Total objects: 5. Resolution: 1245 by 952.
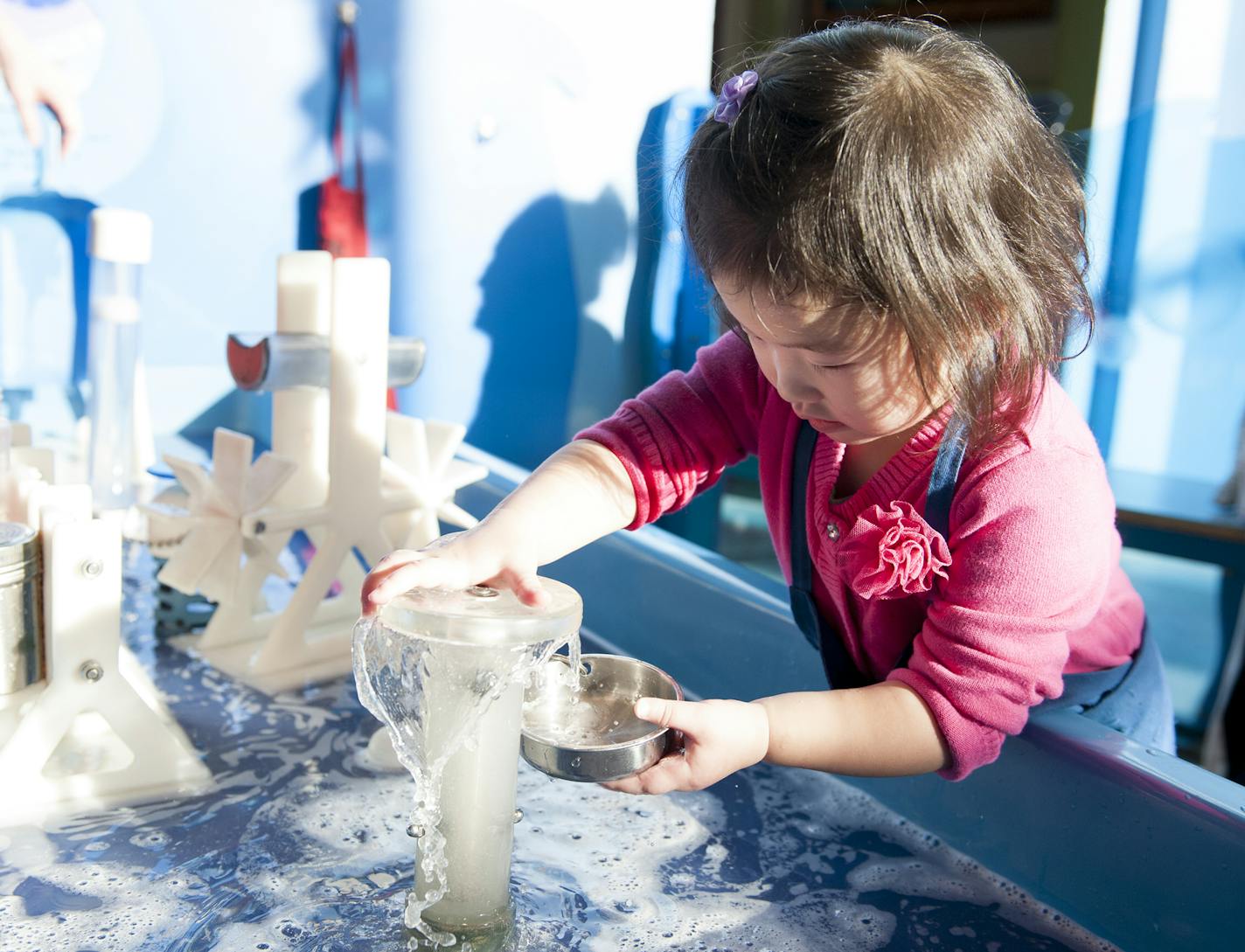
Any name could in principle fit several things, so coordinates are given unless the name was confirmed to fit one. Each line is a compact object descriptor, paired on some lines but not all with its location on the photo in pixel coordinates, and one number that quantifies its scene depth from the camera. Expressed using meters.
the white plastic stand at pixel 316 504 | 1.04
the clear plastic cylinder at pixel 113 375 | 1.30
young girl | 0.68
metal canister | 0.80
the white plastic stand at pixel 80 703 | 0.81
